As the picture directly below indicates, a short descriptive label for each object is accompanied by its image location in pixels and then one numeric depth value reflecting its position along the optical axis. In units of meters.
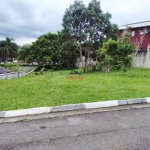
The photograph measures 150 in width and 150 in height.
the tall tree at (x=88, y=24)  12.05
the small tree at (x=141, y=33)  16.38
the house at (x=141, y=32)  16.83
